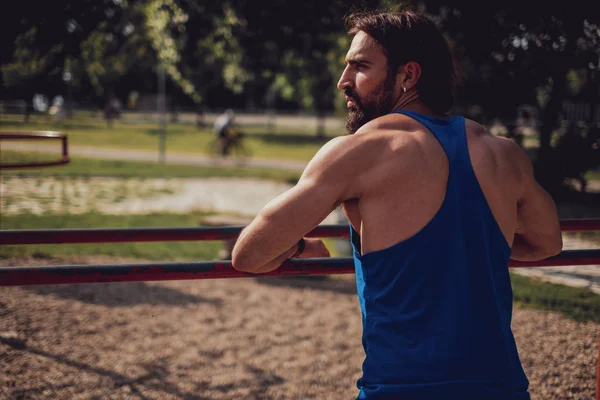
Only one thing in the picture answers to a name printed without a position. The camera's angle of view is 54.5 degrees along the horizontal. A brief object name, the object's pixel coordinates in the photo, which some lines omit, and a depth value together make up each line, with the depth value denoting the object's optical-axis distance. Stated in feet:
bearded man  4.44
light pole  64.18
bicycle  67.97
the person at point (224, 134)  67.92
